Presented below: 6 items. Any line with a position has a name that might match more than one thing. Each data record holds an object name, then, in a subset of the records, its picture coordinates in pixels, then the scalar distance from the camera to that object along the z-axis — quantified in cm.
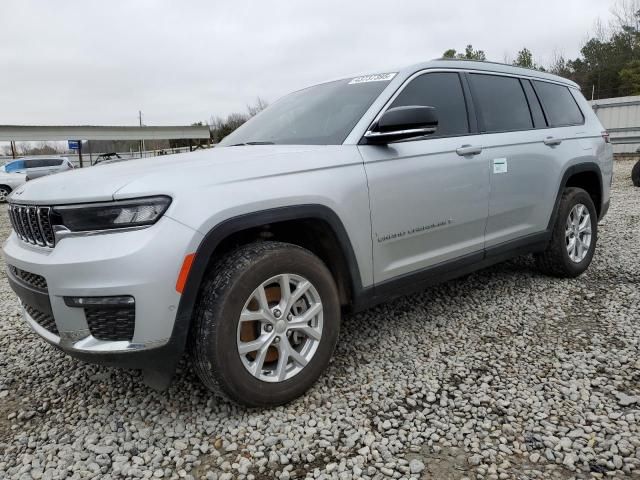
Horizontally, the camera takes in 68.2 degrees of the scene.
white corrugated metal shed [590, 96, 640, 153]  1781
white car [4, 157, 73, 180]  1586
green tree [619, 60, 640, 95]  2635
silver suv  197
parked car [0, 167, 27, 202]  1541
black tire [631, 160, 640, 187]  1035
